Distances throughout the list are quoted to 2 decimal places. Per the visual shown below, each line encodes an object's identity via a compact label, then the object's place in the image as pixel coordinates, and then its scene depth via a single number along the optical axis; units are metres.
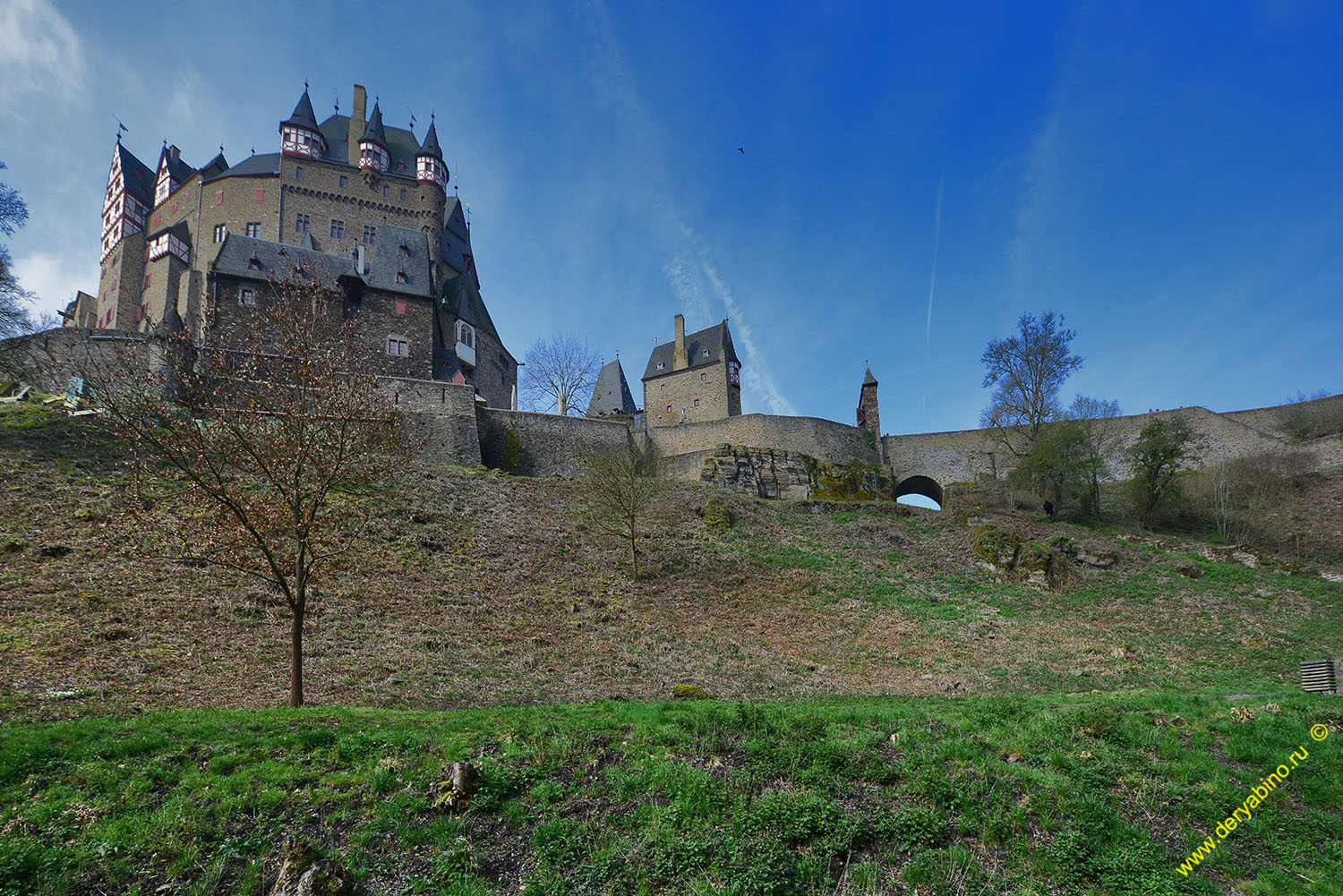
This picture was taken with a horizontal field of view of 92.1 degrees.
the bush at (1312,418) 31.61
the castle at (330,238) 35.75
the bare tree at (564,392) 47.28
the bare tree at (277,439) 9.43
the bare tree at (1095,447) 28.72
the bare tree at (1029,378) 33.19
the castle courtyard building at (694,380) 46.22
